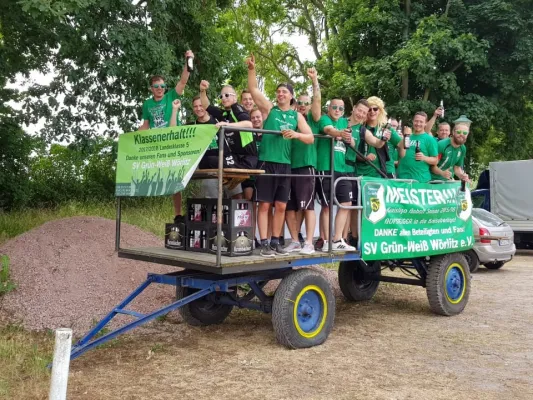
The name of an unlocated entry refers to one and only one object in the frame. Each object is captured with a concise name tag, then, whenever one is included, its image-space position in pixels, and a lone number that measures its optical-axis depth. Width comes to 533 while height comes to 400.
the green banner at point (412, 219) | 6.42
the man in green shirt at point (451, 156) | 7.76
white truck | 16.20
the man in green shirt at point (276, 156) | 5.86
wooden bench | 5.45
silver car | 12.31
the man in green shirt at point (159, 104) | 6.84
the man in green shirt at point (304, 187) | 5.98
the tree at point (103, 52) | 8.88
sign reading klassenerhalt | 5.18
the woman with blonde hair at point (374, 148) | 6.94
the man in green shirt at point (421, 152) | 7.51
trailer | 5.21
